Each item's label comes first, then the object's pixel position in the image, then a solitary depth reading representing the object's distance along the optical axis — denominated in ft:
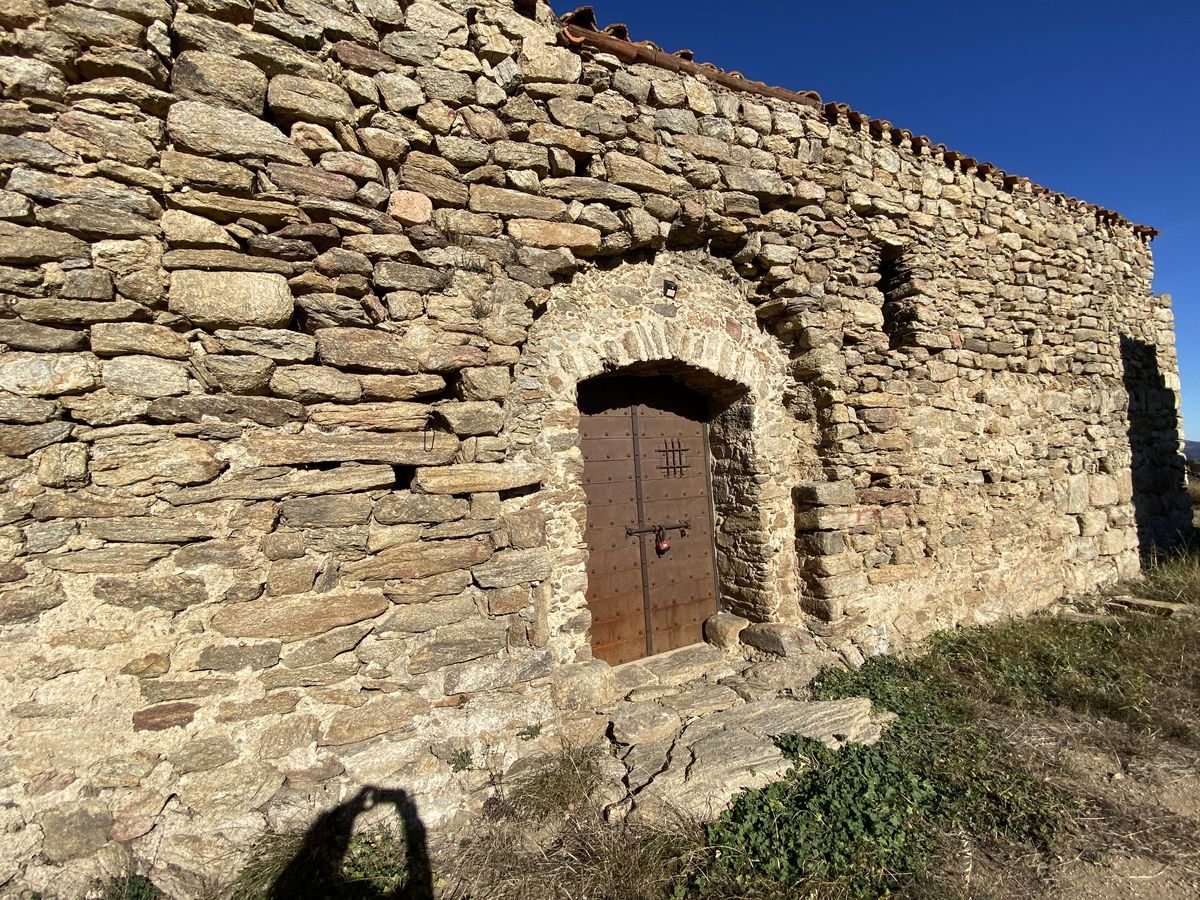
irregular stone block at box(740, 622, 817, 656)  12.35
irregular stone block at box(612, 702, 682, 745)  9.73
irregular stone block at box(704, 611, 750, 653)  13.10
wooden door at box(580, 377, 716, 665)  12.28
